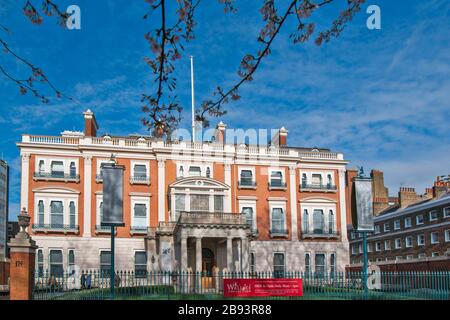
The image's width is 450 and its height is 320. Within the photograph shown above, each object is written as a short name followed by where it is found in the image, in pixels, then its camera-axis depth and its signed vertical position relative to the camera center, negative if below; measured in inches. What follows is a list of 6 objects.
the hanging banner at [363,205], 969.4 +61.9
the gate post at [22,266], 805.2 -28.2
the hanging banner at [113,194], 881.5 +82.0
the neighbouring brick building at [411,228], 1924.2 +42.7
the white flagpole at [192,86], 1802.8 +521.5
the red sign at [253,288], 853.8 -71.5
